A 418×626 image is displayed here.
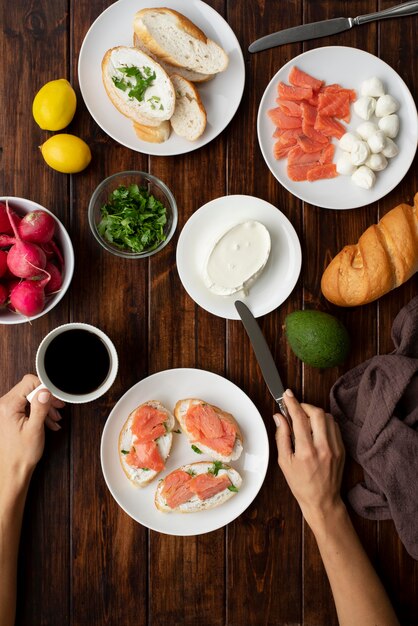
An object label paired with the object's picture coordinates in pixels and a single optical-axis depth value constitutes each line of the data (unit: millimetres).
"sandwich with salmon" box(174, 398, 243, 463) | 1287
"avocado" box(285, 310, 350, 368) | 1255
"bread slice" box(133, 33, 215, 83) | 1292
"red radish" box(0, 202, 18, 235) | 1183
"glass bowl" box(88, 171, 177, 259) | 1297
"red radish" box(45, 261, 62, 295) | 1217
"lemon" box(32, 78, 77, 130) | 1254
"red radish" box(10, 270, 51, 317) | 1165
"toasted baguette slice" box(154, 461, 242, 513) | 1295
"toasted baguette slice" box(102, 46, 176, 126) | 1243
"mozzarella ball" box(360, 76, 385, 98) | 1322
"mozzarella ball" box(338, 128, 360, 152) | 1316
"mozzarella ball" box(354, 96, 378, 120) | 1326
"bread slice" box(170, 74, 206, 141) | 1275
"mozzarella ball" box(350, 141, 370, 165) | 1308
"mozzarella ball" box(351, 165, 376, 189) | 1313
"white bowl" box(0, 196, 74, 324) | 1213
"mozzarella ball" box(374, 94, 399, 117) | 1321
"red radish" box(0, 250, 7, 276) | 1187
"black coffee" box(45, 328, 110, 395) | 1216
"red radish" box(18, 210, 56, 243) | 1175
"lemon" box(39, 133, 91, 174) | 1266
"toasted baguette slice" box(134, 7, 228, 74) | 1247
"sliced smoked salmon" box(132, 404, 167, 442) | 1269
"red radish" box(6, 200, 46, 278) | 1145
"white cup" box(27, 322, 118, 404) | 1190
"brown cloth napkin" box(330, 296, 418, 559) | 1318
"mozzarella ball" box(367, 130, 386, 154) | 1303
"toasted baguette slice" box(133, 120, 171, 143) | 1287
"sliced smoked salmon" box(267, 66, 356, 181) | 1324
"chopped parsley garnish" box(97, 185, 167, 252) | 1288
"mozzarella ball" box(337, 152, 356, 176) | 1326
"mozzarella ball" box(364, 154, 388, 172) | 1314
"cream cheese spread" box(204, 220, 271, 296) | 1289
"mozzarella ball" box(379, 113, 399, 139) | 1323
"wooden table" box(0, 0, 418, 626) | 1336
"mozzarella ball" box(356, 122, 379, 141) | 1321
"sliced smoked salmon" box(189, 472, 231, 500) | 1291
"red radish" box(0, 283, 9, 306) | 1180
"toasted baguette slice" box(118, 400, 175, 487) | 1286
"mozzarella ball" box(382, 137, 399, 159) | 1318
